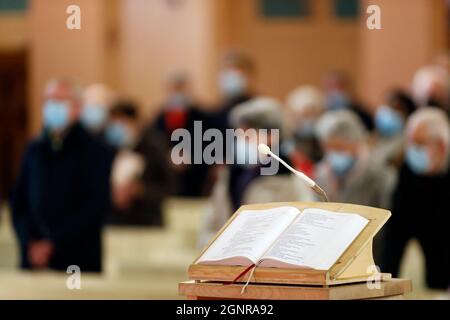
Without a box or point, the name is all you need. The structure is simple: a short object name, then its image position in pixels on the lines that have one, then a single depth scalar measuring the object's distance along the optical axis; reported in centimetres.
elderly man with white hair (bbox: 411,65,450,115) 1061
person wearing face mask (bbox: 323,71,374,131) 1297
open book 460
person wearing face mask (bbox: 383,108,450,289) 839
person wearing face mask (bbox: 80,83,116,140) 1290
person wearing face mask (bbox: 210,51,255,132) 1243
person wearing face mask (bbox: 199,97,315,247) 805
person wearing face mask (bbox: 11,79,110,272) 925
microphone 484
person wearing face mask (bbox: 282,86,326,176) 1116
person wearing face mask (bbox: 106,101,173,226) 1147
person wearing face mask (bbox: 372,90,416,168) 1063
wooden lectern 453
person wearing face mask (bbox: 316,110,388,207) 895
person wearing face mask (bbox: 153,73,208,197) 1291
